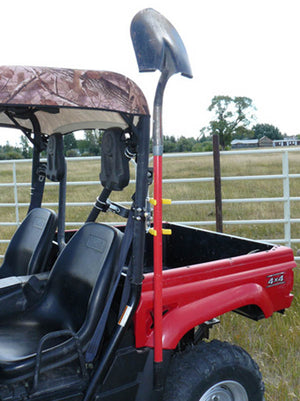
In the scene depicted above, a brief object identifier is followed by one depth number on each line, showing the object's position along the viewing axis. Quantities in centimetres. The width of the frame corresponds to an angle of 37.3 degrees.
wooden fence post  551
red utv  192
